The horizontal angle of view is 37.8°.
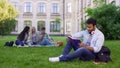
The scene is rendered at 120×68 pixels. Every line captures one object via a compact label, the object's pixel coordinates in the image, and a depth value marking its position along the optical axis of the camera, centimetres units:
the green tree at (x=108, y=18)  1278
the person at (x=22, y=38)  776
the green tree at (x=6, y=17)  2005
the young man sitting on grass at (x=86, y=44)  415
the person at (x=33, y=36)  801
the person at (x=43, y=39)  790
